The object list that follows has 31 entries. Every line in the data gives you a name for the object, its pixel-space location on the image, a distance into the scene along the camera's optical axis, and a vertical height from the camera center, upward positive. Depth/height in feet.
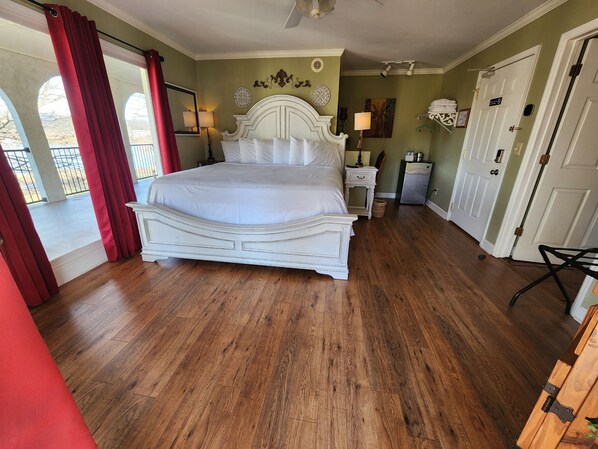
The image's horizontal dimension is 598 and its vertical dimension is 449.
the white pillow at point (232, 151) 12.55 -0.82
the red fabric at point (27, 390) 1.84 -1.95
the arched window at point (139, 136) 18.21 -0.28
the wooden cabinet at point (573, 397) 2.30 -2.38
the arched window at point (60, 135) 13.57 -0.23
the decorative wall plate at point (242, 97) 13.48 +1.90
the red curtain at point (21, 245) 5.42 -2.49
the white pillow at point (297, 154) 11.86 -0.86
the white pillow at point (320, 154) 11.73 -0.84
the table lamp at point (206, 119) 13.37 +0.73
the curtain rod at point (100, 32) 6.10 +2.93
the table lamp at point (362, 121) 12.25 +0.70
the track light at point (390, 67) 13.08 +3.60
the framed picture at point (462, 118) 11.93 +0.90
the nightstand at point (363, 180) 12.64 -2.12
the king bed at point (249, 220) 7.19 -2.41
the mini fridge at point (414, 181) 15.19 -2.59
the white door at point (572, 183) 6.95 -1.28
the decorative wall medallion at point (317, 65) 12.43 +3.32
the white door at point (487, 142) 8.72 -0.16
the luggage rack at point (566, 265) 4.86 -2.58
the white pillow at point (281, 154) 12.07 -0.88
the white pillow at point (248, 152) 12.25 -0.83
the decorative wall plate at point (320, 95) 12.87 +1.95
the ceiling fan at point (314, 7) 6.31 +3.13
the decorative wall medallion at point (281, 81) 12.91 +2.63
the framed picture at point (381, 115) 15.67 +1.28
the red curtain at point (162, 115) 9.83 +0.69
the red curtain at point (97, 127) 6.60 +0.14
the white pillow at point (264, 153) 12.14 -0.85
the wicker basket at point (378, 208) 13.16 -3.62
